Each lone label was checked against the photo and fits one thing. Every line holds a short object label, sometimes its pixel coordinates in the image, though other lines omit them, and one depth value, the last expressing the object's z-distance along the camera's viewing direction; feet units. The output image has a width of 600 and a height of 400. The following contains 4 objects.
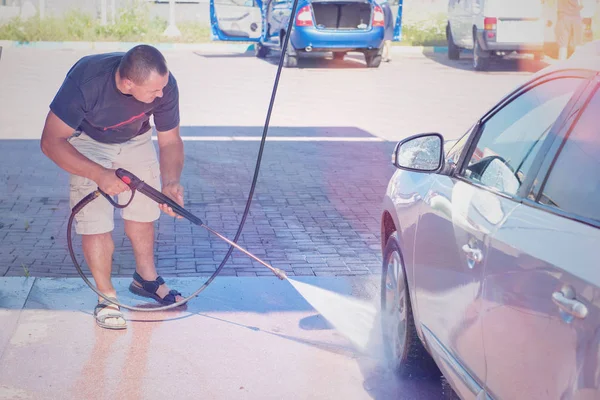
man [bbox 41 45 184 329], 16.07
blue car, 67.56
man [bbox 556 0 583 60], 61.21
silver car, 8.04
